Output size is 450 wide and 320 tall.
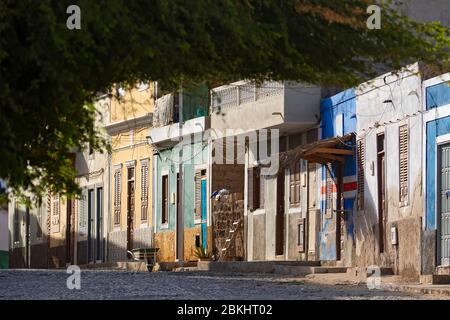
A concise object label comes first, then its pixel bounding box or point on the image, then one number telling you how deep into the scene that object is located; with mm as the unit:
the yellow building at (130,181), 48531
